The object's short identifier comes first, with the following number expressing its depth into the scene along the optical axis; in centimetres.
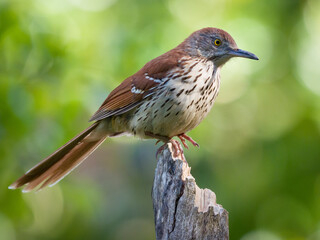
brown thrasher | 859
